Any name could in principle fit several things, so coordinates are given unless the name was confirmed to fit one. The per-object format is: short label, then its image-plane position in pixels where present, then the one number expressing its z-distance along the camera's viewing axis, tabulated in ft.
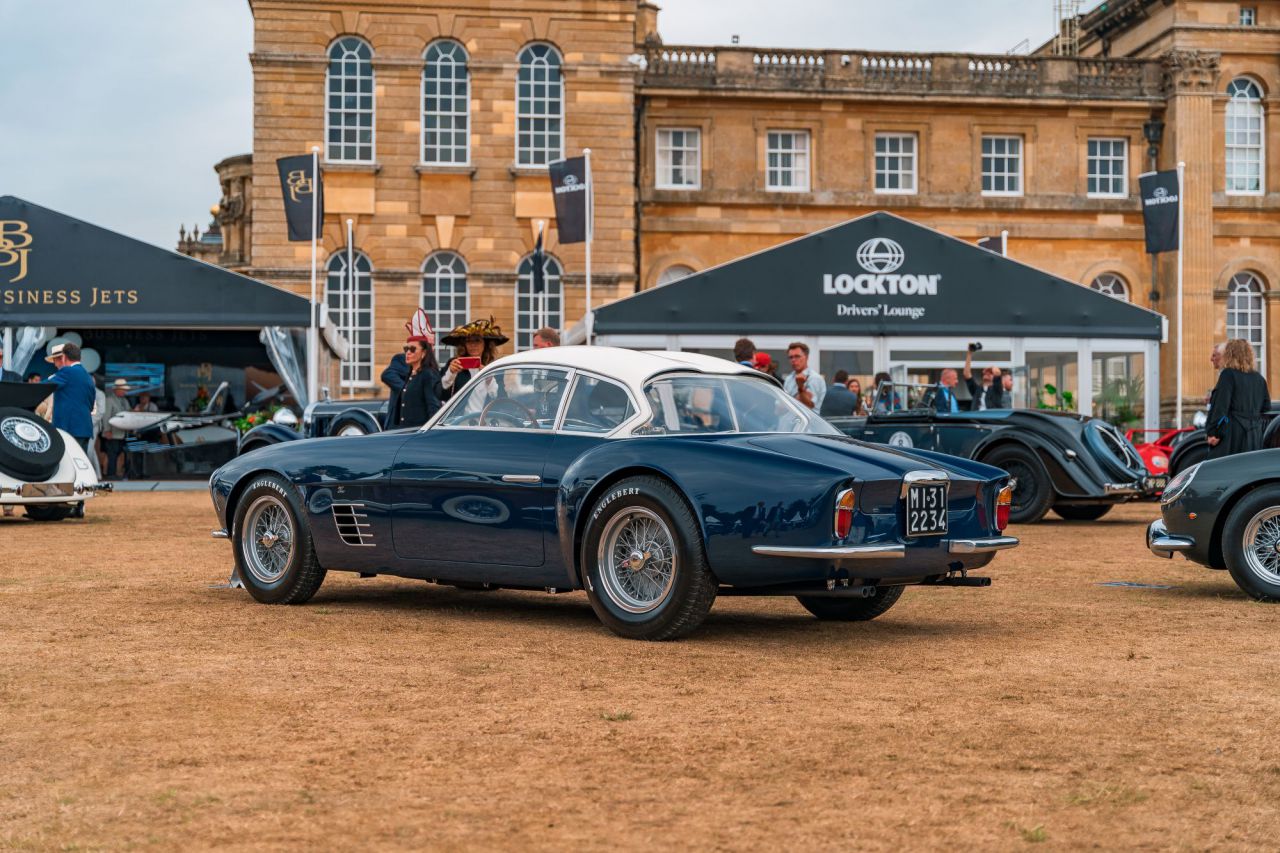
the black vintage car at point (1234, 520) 31.30
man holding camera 73.15
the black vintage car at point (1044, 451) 55.11
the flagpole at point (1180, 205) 101.89
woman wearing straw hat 39.40
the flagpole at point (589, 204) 94.93
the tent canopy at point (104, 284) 87.15
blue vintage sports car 23.99
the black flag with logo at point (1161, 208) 106.42
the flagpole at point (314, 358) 88.63
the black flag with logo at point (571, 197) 96.78
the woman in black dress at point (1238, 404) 42.98
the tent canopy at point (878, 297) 83.05
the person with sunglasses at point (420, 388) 39.24
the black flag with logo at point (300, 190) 97.76
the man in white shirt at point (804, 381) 48.55
